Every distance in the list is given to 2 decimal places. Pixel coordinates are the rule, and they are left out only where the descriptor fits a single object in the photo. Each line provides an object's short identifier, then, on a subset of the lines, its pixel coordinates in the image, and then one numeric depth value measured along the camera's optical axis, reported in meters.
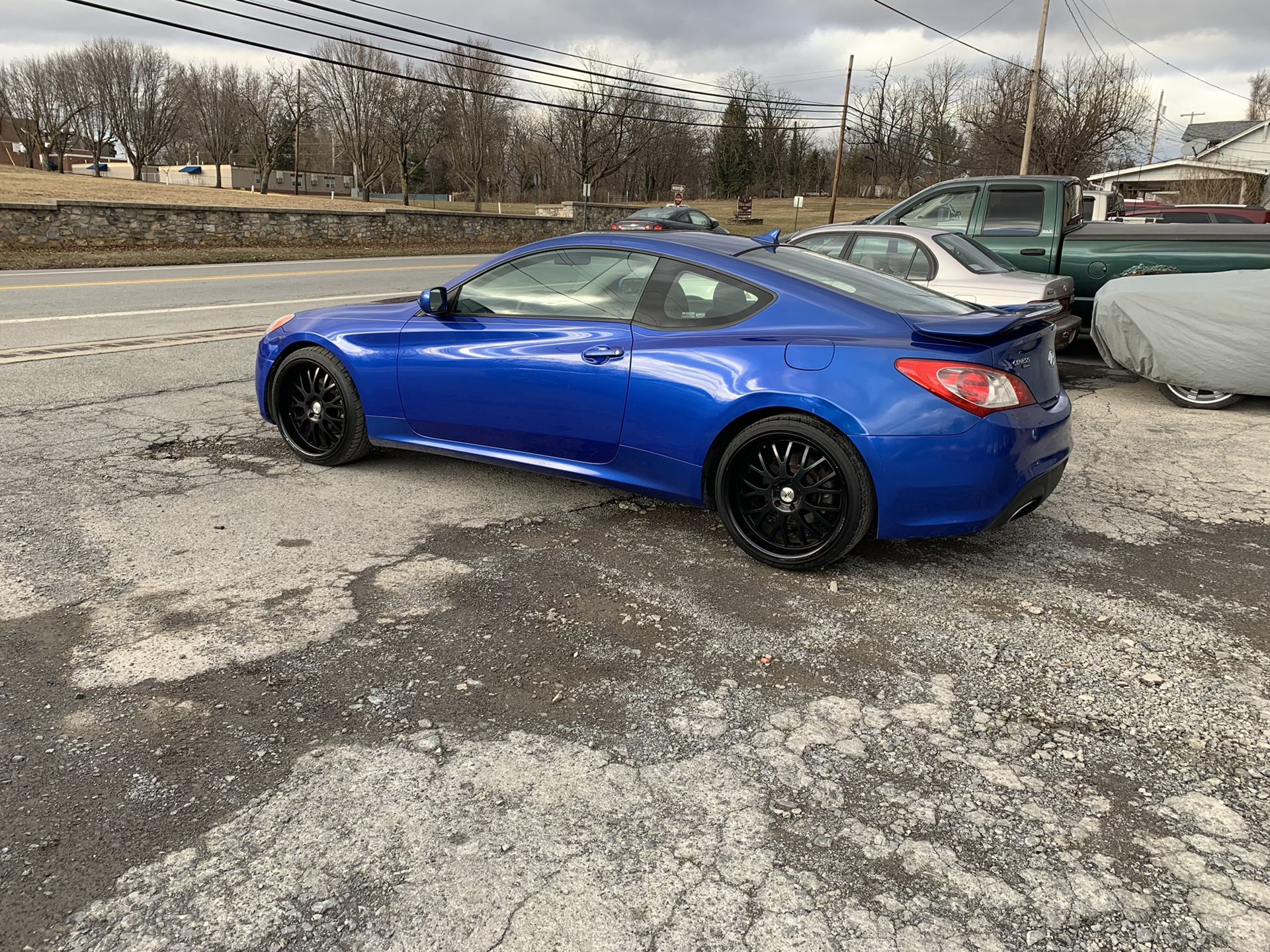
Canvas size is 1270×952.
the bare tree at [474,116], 56.75
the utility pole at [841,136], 46.03
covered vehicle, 7.22
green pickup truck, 9.03
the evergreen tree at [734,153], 84.19
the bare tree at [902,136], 82.31
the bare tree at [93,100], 76.75
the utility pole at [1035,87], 33.16
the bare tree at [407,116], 62.56
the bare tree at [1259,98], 76.00
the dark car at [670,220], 28.11
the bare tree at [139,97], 76.81
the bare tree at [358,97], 63.72
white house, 50.03
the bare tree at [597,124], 50.53
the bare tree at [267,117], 68.88
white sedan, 8.62
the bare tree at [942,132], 77.06
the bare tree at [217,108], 81.62
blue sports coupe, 3.79
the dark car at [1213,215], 19.08
